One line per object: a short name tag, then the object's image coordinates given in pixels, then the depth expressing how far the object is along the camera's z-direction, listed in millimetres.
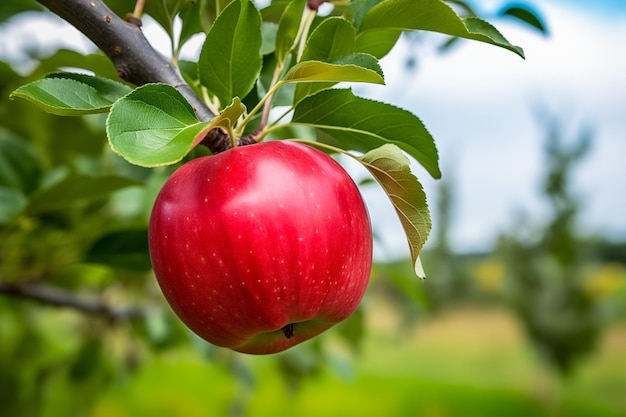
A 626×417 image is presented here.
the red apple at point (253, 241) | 334
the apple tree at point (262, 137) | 301
